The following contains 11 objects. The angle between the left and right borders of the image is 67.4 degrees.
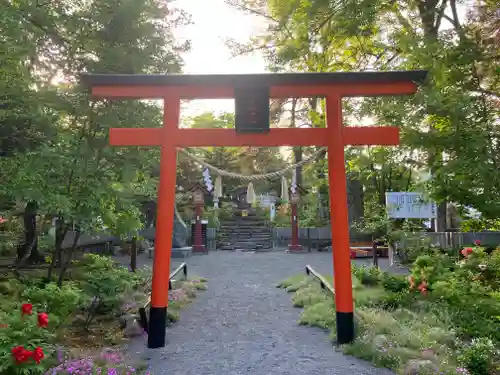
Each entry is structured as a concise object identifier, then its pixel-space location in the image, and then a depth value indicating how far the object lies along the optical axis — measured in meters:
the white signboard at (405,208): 11.79
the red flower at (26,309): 3.92
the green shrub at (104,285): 6.07
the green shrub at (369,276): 8.74
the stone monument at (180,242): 17.14
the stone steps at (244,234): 21.22
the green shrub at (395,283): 8.04
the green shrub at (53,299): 5.03
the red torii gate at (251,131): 5.54
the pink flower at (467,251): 9.31
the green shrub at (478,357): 4.21
